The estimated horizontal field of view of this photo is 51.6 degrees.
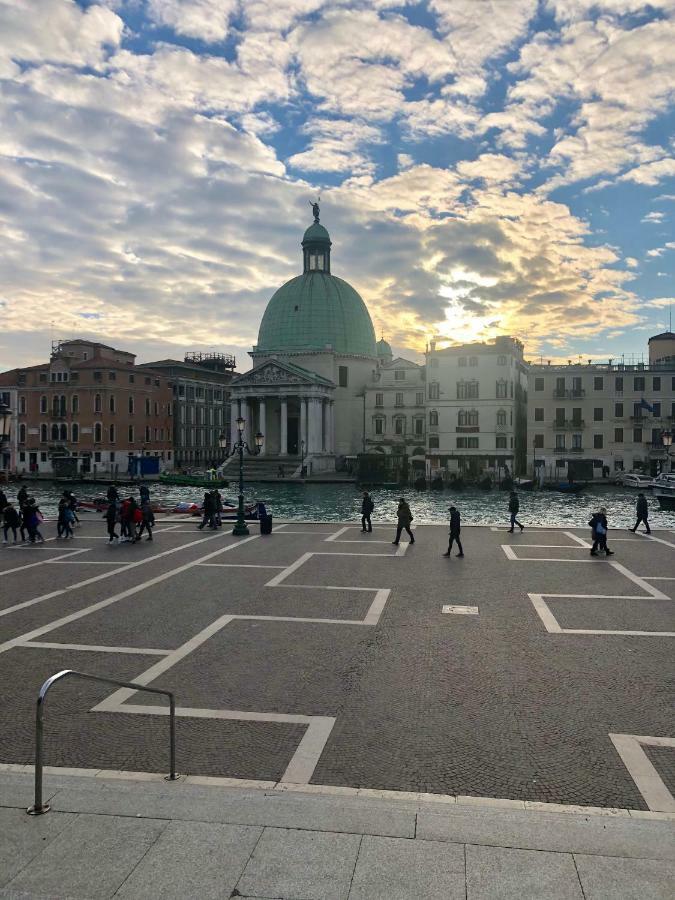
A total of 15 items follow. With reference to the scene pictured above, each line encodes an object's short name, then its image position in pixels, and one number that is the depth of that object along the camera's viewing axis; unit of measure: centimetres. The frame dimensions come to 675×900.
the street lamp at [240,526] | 2856
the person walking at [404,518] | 2489
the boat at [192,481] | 6525
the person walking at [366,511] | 2941
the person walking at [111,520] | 2625
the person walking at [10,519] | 2511
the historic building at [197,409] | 10044
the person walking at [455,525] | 2259
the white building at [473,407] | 7781
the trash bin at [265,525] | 2877
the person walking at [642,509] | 2806
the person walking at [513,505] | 2872
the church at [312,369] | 9094
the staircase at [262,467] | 8050
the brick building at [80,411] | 8569
